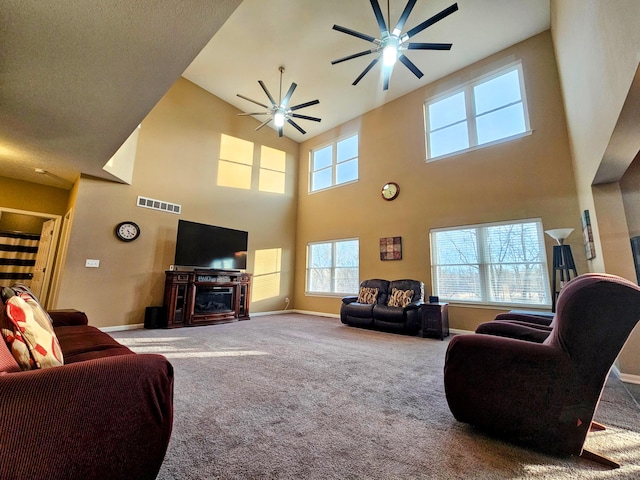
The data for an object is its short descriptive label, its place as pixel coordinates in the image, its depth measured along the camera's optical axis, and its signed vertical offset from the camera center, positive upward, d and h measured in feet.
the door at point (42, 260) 17.42 +1.17
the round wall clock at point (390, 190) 20.08 +6.90
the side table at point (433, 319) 14.47 -1.95
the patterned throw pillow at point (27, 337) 3.47 -0.81
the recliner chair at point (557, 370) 4.45 -1.55
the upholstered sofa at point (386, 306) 15.52 -1.42
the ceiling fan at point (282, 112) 16.48 +10.69
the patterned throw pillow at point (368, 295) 18.35 -0.89
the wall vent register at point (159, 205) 17.62 +4.99
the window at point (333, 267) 22.09 +1.29
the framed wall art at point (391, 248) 19.25 +2.48
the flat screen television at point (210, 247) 18.19 +2.39
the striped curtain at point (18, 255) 19.34 +1.58
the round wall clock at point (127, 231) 16.55 +2.94
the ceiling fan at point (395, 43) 10.94 +10.85
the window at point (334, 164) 23.92 +10.86
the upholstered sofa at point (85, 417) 2.69 -1.55
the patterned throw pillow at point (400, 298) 16.43 -0.94
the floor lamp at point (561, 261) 12.15 +1.11
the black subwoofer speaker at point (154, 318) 16.38 -2.37
